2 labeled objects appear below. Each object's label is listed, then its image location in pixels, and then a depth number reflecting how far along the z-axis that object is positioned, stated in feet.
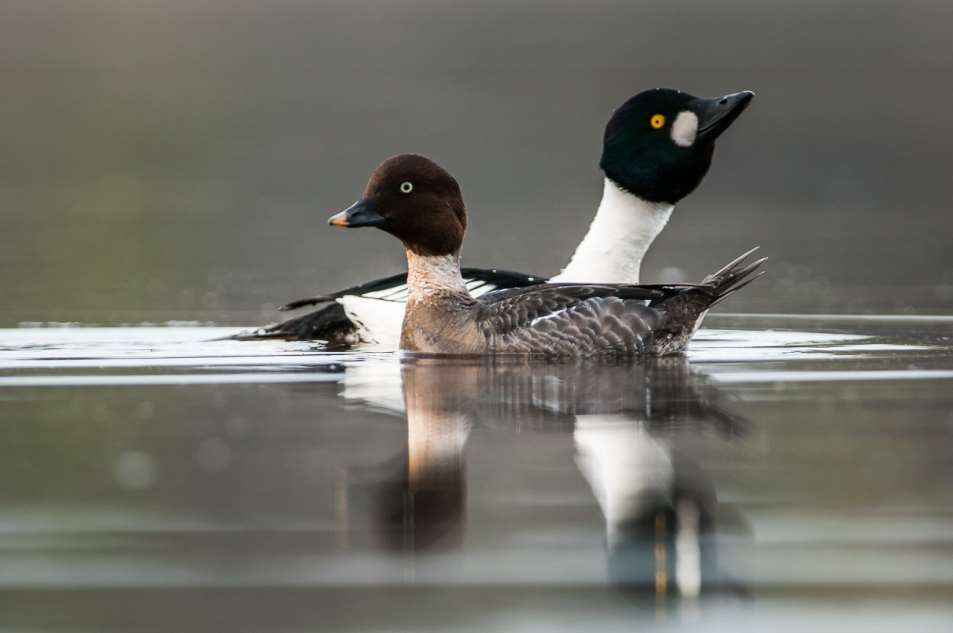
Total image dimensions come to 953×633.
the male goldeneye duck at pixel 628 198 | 68.13
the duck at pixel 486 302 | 59.98
